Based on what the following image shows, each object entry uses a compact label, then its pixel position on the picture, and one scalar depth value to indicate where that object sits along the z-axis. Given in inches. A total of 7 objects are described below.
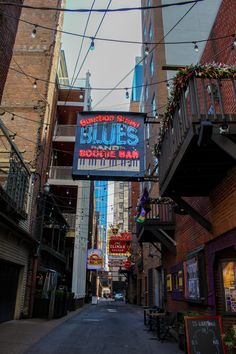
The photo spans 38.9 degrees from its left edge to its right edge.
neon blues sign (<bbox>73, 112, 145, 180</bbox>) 419.8
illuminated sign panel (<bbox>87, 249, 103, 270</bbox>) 1346.1
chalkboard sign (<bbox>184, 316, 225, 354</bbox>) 254.1
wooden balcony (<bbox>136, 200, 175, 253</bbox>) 525.3
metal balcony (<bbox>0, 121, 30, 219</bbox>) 460.8
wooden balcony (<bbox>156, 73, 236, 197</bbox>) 233.6
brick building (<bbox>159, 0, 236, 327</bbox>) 243.7
